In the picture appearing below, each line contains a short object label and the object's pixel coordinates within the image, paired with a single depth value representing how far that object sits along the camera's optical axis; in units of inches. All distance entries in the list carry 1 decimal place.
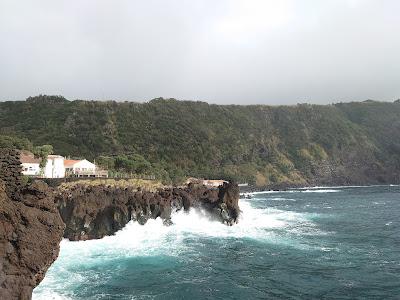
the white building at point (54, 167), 3068.7
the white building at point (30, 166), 2992.4
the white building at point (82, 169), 3341.5
